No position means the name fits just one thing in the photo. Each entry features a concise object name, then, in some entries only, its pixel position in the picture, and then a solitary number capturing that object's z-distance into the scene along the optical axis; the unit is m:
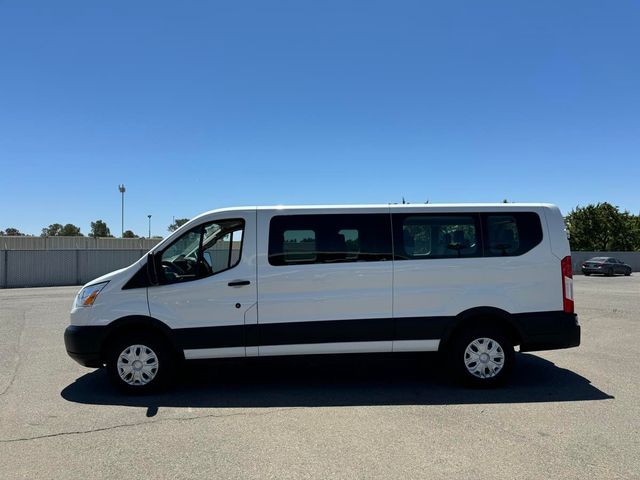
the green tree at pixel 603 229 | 54.22
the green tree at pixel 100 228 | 92.50
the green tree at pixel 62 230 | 89.88
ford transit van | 5.53
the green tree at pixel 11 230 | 74.72
